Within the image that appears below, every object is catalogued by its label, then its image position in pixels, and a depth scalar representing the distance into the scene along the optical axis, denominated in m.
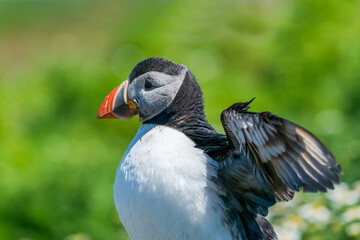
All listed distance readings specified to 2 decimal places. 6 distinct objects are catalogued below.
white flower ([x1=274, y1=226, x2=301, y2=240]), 7.93
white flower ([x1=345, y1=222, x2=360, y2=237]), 7.61
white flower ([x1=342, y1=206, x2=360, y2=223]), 7.89
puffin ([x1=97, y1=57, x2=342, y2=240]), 5.12
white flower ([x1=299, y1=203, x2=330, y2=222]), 8.16
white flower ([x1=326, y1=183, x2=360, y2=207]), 8.25
